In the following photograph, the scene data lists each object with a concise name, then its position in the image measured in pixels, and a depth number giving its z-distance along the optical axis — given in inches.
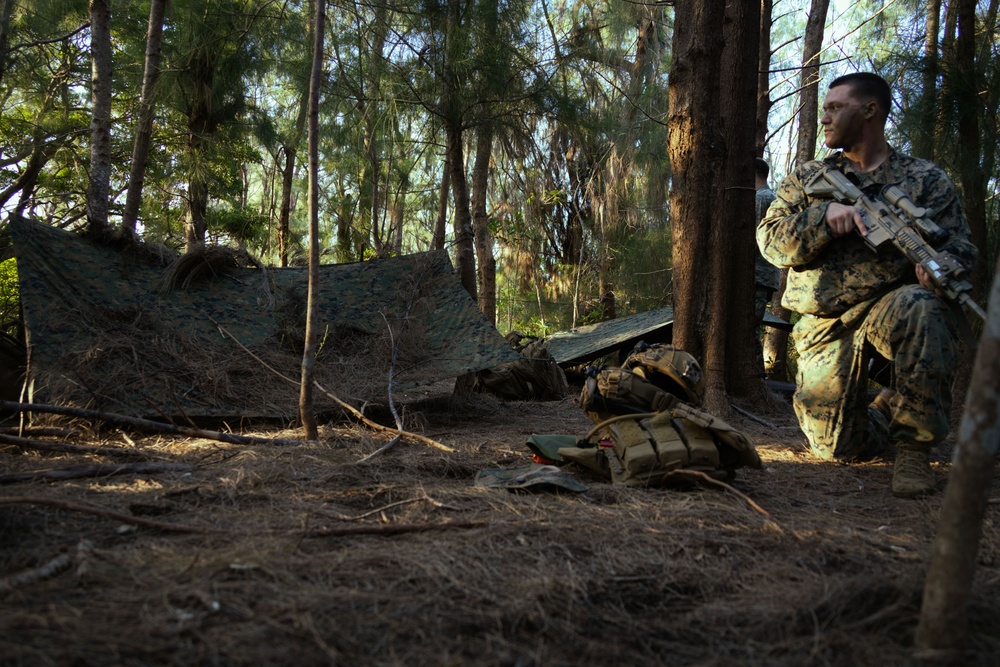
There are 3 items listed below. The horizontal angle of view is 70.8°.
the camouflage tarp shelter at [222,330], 150.3
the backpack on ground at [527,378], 227.9
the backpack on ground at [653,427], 107.0
